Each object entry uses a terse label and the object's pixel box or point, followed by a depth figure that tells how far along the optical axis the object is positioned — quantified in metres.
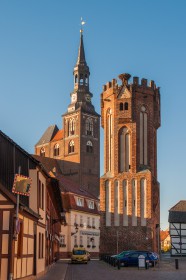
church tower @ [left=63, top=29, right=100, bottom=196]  126.06
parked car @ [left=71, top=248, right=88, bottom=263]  47.75
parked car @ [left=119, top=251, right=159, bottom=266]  41.81
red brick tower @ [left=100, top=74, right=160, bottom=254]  61.66
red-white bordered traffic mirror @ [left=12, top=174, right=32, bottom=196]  18.60
